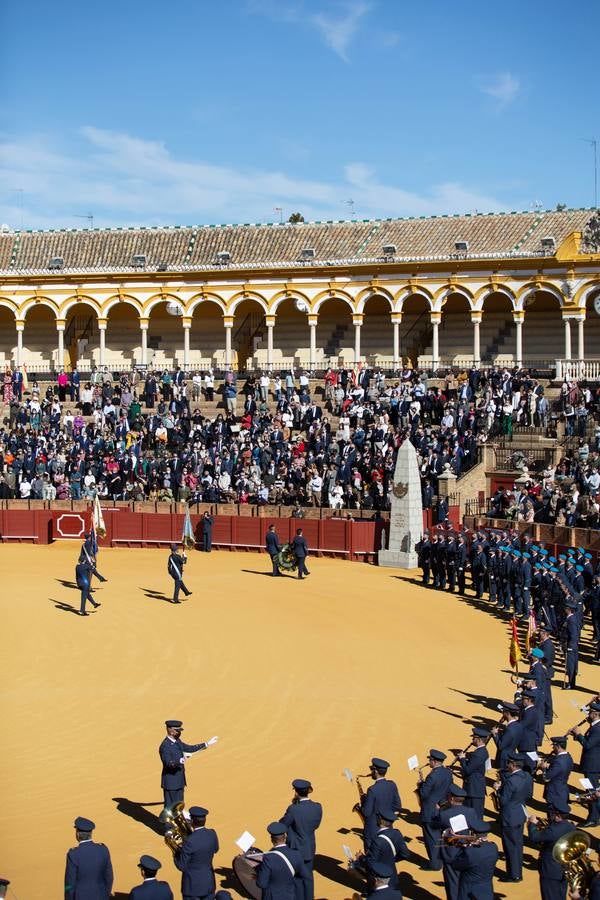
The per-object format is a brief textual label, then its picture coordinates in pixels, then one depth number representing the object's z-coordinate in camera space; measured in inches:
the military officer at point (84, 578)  965.2
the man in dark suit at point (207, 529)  1402.6
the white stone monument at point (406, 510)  1280.8
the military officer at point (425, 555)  1168.2
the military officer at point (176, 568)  1023.0
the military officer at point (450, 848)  426.0
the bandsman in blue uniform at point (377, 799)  468.8
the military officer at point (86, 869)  409.4
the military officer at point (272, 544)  1197.7
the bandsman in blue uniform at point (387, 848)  419.2
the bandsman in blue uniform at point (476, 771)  524.7
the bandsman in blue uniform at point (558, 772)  510.3
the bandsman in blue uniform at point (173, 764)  528.4
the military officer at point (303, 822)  443.8
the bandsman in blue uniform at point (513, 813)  488.7
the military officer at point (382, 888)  375.6
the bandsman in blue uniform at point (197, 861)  422.3
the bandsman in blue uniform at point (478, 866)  409.4
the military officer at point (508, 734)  570.9
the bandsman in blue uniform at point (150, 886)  387.9
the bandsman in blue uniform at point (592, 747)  565.0
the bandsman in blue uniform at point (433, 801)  501.7
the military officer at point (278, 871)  405.7
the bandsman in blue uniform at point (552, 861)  426.3
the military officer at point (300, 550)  1188.5
